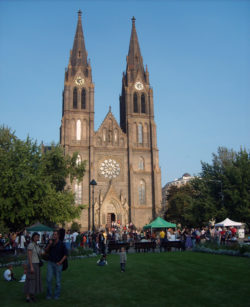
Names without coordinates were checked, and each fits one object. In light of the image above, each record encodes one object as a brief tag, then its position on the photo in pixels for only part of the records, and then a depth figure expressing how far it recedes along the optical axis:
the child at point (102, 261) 15.39
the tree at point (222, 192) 35.53
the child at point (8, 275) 11.56
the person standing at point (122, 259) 13.05
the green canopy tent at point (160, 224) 30.25
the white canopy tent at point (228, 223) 29.95
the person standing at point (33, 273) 8.24
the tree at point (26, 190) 26.20
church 51.72
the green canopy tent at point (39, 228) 26.33
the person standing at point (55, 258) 8.65
